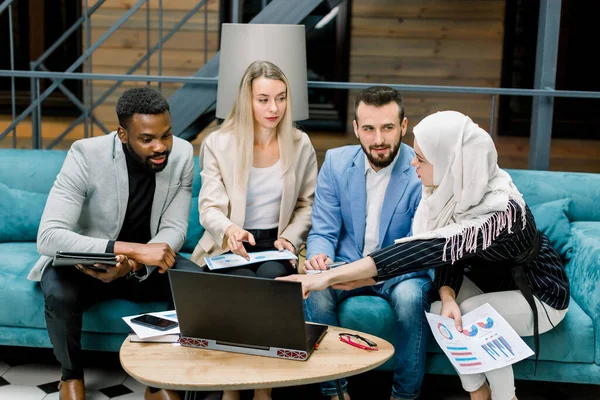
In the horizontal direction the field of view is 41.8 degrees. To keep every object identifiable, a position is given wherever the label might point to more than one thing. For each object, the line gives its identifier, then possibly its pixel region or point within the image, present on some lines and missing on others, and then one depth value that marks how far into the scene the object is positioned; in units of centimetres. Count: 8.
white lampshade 341
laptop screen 204
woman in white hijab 241
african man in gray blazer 273
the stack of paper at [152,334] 223
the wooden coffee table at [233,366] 197
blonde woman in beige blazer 306
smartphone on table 229
